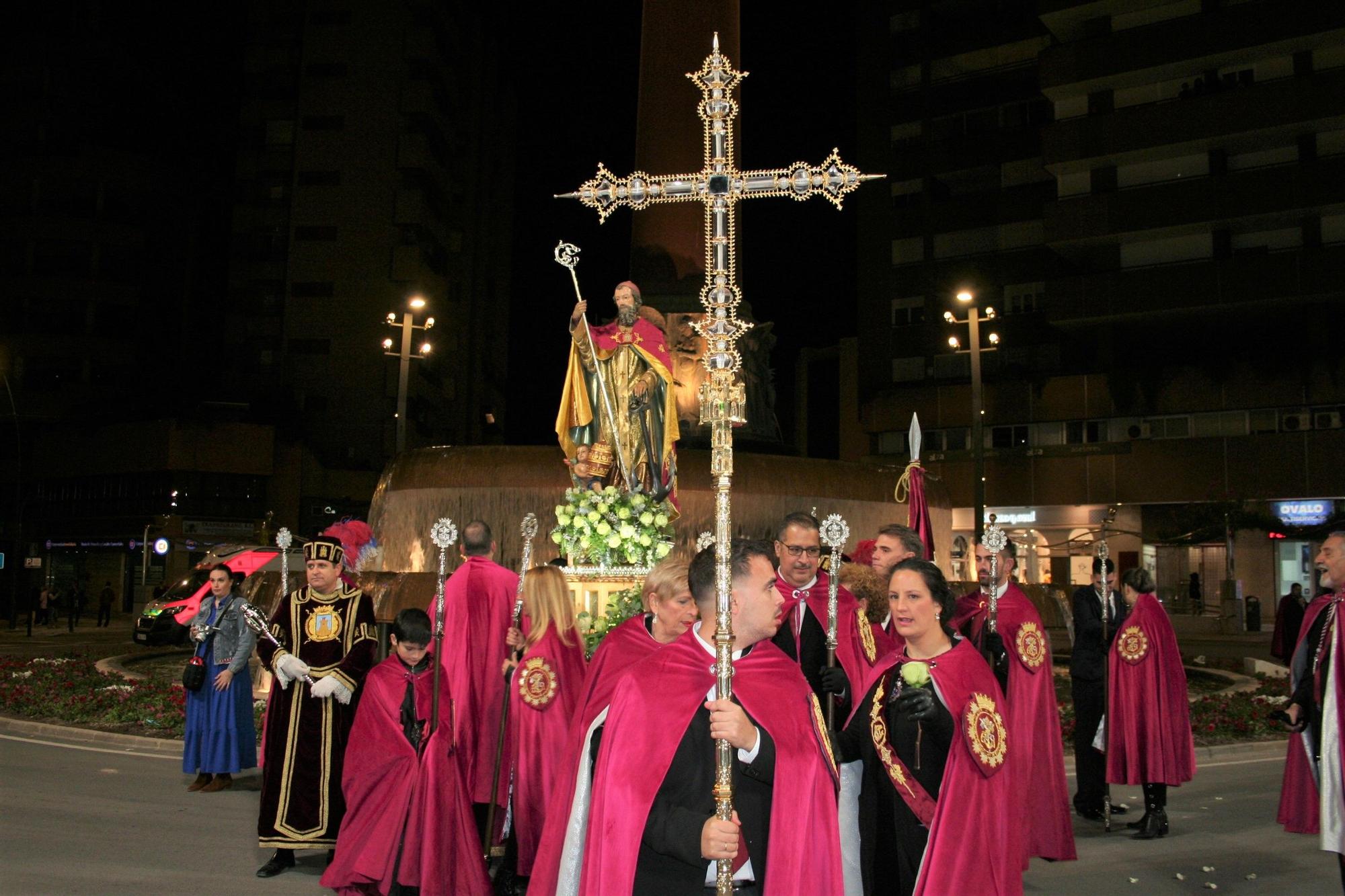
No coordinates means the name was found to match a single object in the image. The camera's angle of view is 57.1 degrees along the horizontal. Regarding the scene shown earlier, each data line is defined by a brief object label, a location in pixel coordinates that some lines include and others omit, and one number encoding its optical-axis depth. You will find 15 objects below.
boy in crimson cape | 6.42
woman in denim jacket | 10.39
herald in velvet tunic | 7.46
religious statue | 12.30
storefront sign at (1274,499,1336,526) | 39.25
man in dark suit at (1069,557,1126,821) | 9.57
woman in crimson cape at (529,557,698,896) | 4.14
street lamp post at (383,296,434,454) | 25.83
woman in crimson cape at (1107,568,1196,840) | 8.98
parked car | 25.50
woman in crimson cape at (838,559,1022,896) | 4.77
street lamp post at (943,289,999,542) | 25.02
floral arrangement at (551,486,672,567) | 11.20
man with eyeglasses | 6.14
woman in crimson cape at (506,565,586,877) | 7.09
